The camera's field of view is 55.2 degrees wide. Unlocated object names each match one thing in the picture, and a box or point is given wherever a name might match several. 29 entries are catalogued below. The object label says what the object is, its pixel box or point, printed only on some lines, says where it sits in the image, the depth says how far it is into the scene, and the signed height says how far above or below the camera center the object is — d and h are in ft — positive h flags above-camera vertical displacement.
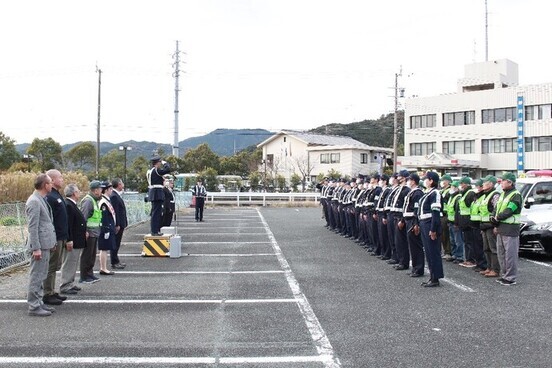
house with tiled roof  179.37 +12.73
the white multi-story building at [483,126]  146.41 +19.75
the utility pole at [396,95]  130.41 +25.31
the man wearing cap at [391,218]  36.46 -1.90
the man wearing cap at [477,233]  34.40 -2.79
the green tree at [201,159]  200.44 +11.80
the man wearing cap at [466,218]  36.35 -1.89
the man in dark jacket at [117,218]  34.86 -1.93
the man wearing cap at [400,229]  34.35 -2.47
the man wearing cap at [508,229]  29.81 -2.15
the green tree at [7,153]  151.84 +10.52
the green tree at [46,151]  178.50 +13.04
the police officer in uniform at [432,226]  29.09 -1.97
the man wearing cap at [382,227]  39.14 -2.75
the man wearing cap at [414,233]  31.76 -2.55
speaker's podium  39.93 -4.27
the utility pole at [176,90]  198.39 +38.33
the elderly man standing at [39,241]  22.86 -2.31
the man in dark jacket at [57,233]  25.09 -2.12
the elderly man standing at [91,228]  30.17 -2.28
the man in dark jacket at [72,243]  27.12 -2.81
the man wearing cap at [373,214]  41.86 -2.01
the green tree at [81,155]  200.64 +12.92
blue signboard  146.61 +15.58
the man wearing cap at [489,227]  32.60 -2.22
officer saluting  41.01 +0.20
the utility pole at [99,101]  129.18 +22.03
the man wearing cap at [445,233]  41.20 -3.28
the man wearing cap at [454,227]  38.63 -2.69
